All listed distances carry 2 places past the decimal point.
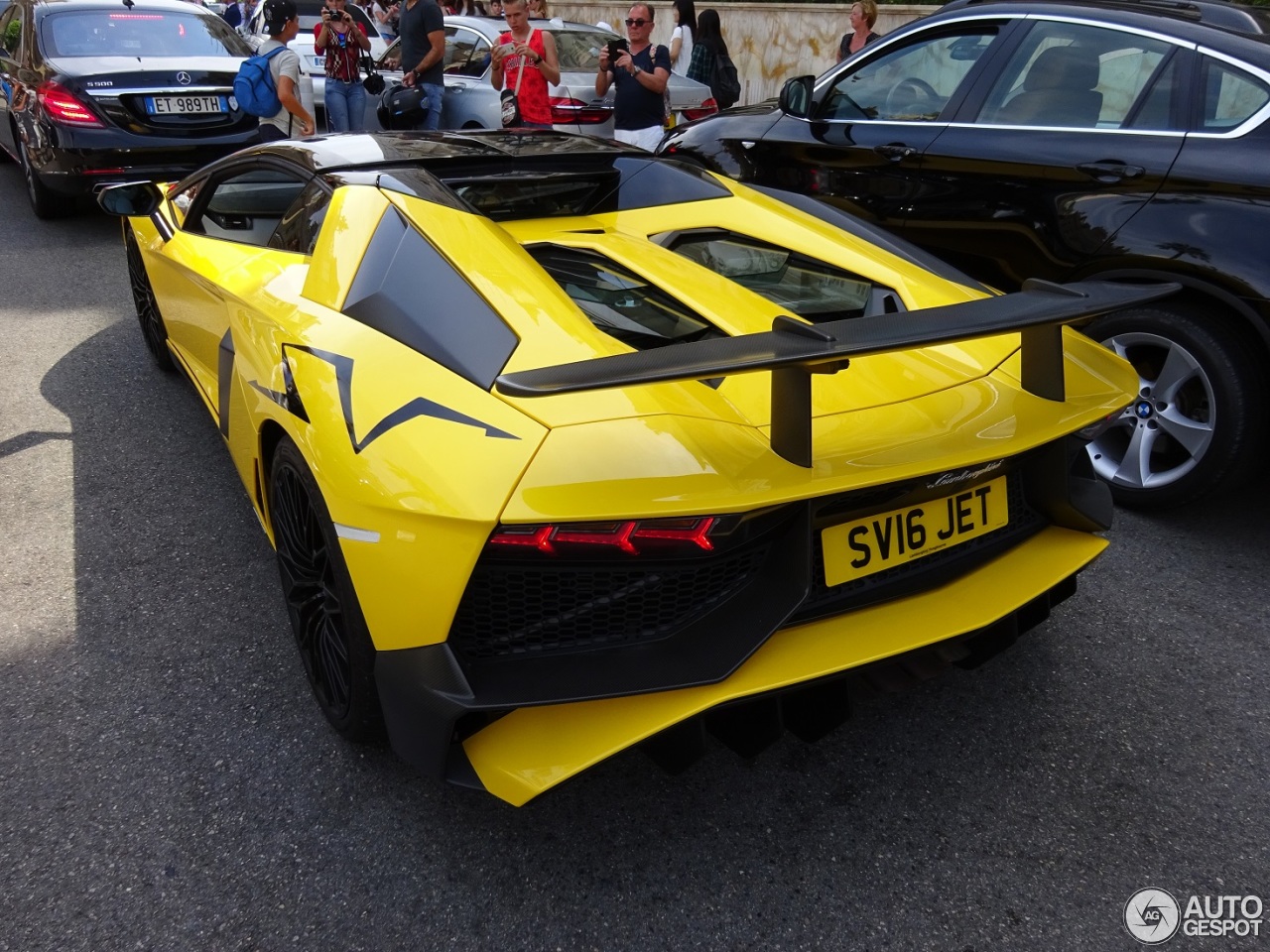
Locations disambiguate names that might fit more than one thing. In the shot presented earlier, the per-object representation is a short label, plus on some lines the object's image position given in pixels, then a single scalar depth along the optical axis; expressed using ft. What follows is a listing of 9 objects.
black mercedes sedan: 23.20
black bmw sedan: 10.78
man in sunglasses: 22.21
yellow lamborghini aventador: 5.82
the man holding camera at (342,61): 24.12
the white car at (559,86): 25.77
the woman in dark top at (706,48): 28.25
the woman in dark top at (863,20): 25.32
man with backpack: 21.74
